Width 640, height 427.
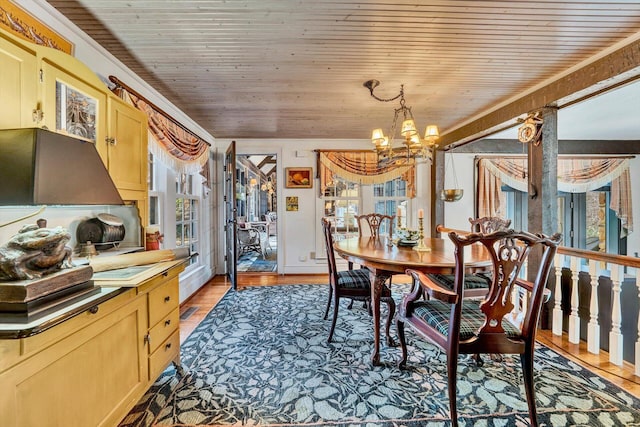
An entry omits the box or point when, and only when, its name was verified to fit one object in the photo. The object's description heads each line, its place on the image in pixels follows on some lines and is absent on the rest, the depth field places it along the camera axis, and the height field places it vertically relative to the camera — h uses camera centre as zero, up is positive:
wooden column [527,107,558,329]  2.62 +0.32
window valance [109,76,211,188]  2.29 +0.76
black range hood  1.00 +0.16
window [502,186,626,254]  5.21 -0.15
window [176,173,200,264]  3.60 -0.04
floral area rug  1.58 -1.15
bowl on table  2.57 -0.25
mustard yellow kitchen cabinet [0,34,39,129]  1.12 +0.53
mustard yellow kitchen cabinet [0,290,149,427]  0.89 -0.61
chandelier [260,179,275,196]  11.09 +0.93
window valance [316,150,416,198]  4.77 +0.73
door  3.93 +0.04
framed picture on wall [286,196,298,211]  4.89 +0.16
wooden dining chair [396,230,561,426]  1.36 -0.57
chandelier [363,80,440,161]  2.44 +0.64
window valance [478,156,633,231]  4.80 +0.56
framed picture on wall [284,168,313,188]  4.85 +0.59
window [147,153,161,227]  3.02 +0.18
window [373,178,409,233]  4.99 +0.26
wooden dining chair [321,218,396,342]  2.43 -0.64
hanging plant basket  3.68 +0.20
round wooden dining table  1.82 -0.34
